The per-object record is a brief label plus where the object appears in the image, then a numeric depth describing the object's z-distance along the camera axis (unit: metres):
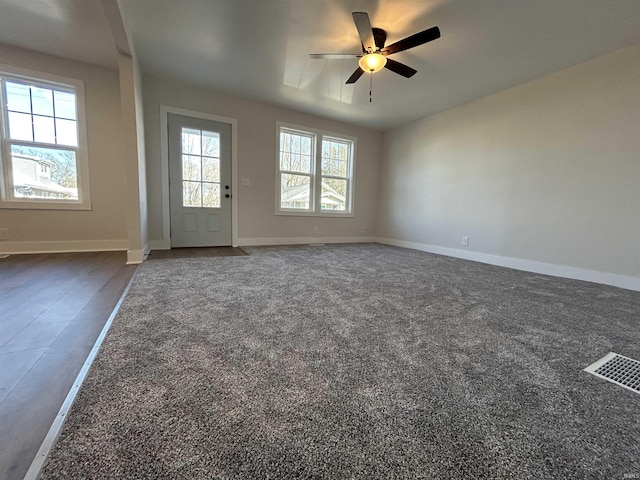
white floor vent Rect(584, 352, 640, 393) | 1.11
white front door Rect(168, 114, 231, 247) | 4.03
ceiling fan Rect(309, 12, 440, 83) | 2.21
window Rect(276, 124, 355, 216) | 4.89
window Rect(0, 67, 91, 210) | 3.28
